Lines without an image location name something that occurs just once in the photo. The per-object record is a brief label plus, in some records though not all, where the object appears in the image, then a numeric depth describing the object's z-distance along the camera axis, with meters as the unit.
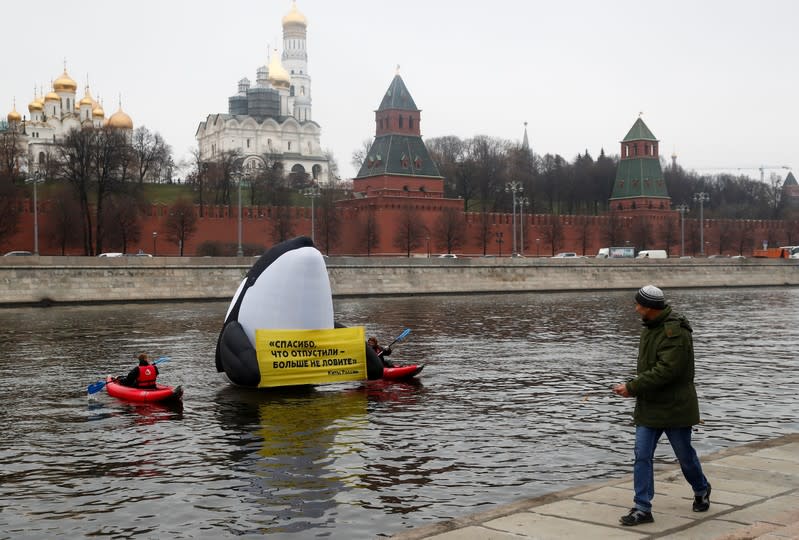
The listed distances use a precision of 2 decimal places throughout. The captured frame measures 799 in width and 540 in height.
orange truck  78.06
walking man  7.50
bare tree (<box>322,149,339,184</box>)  118.75
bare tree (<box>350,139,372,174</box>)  123.39
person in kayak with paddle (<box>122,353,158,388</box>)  15.92
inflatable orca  15.79
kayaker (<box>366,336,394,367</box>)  17.91
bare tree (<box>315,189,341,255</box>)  67.81
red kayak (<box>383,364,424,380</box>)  17.86
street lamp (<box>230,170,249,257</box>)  90.46
